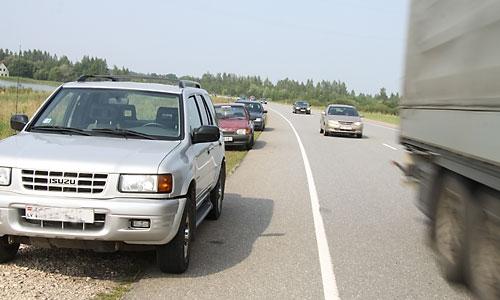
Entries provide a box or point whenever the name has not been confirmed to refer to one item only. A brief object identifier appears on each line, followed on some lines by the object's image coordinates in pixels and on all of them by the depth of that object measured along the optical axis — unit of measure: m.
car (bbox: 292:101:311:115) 64.56
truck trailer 3.89
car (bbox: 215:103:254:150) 18.77
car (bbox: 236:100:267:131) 29.14
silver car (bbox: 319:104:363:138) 27.05
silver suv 4.84
